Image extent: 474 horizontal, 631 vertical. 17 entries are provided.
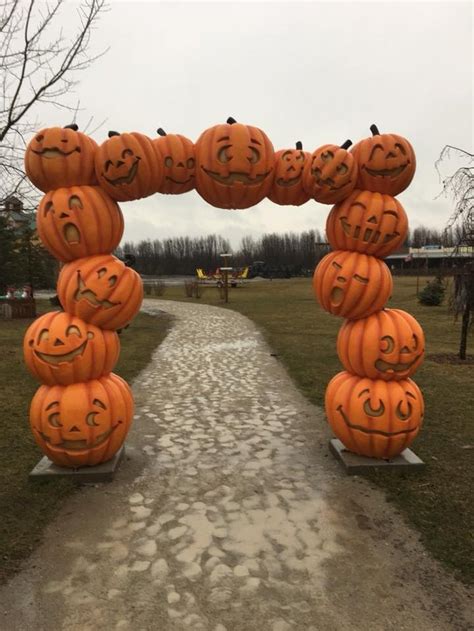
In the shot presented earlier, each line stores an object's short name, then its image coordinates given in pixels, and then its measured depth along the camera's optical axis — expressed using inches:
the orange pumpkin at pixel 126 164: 164.4
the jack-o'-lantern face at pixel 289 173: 177.9
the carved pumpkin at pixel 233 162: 166.4
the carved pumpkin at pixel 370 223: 175.8
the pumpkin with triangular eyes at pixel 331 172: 170.7
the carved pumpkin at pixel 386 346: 178.4
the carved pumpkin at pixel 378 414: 180.7
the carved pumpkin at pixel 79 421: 173.3
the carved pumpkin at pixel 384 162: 171.5
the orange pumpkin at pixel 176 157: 173.3
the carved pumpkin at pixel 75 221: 166.7
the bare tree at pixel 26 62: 268.5
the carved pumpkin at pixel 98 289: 169.9
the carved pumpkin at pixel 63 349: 169.5
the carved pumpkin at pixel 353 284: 176.6
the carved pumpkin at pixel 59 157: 163.8
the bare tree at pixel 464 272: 343.0
